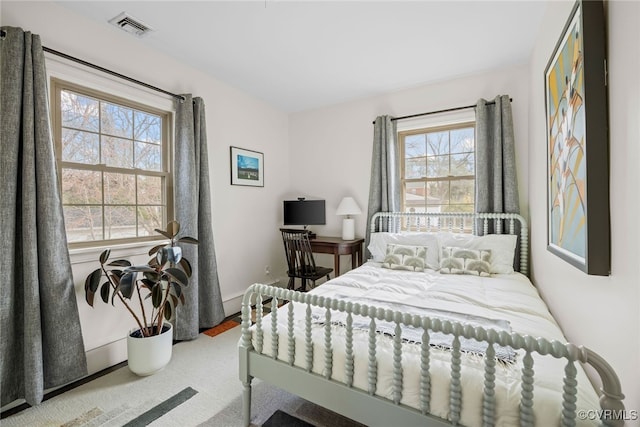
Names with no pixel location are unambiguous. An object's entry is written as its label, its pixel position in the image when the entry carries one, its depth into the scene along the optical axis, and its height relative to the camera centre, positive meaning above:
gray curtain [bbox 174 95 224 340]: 2.62 +0.00
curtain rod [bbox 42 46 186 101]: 1.91 +1.11
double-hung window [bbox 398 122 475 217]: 3.20 +0.49
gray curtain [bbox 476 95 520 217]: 2.80 +0.50
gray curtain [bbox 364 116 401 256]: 3.38 +0.48
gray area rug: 1.64 -1.18
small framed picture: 3.36 +0.57
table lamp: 3.56 +0.00
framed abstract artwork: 1.08 +0.28
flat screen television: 3.86 +0.01
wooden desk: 3.34 -0.41
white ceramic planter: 2.04 -0.97
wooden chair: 3.34 -0.53
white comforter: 1.00 -0.60
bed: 0.94 -0.61
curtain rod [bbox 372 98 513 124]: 2.92 +1.08
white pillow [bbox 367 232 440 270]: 2.80 -0.32
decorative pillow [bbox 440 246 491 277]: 2.51 -0.46
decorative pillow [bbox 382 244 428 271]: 2.74 -0.45
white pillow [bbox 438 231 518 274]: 2.56 -0.33
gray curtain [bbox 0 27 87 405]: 1.69 -0.11
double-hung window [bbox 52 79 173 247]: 2.11 +0.42
